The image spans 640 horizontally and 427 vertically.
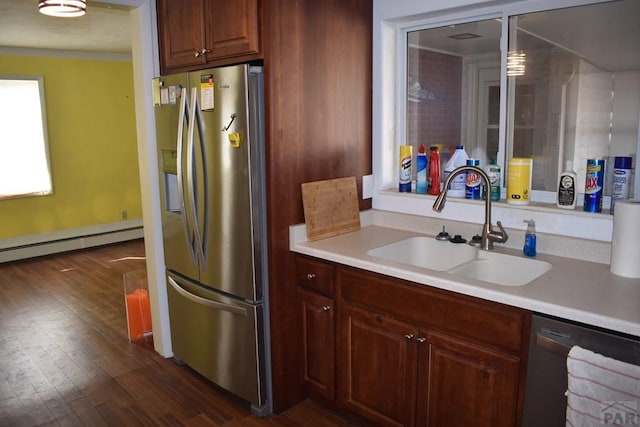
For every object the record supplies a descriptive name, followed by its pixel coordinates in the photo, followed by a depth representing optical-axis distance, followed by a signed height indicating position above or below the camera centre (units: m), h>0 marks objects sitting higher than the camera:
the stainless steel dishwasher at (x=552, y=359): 1.52 -0.72
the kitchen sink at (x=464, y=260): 2.14 -0.57
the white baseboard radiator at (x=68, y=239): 5.53 -1.15
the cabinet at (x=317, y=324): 2.35 -0.89
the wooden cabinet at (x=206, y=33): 2.26 +0.51
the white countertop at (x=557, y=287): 1.52 -0.53
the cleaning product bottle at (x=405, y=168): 2.72 -0.18
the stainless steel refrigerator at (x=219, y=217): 2.30 -0.39
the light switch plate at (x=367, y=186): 2.79 -0.28
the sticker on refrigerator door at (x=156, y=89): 2.77 +0.27
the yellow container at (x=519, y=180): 2.27 -0.21
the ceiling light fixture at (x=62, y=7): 2.34 +0.62
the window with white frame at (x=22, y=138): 5.40 +0.03
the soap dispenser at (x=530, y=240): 2.15 -0.45
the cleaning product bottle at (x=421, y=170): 2.69 -0.19
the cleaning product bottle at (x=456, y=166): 2.54 -0.18
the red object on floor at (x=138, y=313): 3.46 -1.19
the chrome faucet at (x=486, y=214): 2.19 -0.35
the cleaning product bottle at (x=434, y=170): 2.64 -0.18
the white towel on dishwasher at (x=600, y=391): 1.41 -0.73
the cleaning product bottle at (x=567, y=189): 2.13 -0.24
